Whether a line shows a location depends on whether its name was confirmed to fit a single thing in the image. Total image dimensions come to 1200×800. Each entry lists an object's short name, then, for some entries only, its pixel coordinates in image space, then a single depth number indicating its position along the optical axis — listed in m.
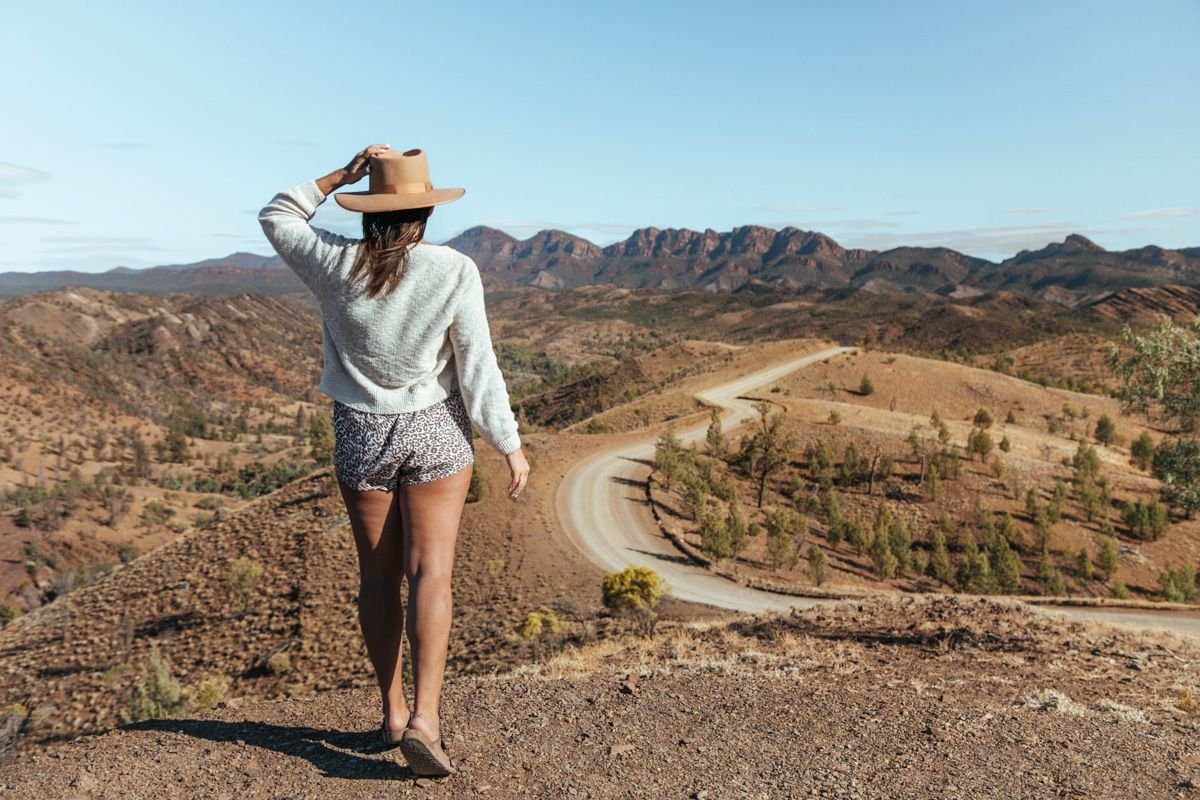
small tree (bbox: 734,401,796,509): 34.16
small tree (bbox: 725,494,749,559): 25.30
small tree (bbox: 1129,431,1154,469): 39.94
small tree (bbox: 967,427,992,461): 36.81
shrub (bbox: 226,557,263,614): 21.30
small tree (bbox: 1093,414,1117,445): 46.06
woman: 3.23
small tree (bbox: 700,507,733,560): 24.16
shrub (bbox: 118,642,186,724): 12.98
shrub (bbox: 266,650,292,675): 16.34
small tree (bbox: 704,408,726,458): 35.78
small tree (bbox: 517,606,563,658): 14.05
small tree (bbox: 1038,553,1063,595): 26.62
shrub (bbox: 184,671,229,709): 12.18
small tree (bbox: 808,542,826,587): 23.17
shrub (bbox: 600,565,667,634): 15.65
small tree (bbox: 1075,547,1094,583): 28.06
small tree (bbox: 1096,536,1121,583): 28.02
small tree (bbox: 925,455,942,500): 34.25
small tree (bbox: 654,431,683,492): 31.47
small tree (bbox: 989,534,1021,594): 26.14
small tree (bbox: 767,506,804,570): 24.97
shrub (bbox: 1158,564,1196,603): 24.34
